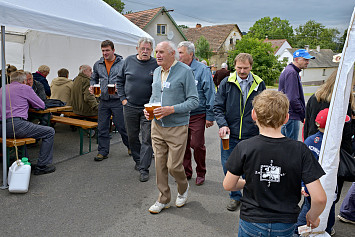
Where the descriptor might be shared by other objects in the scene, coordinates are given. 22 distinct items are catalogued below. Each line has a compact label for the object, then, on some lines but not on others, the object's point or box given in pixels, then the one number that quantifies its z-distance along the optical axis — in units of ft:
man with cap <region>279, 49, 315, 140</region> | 15.65
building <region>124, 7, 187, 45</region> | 88.02
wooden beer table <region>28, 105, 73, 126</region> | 18.51
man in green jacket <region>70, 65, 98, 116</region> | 22.24
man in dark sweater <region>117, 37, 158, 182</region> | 14.51
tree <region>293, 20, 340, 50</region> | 279.28
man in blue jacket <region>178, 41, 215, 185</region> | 13.78
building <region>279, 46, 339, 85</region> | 187.83
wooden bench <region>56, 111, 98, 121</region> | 23.18
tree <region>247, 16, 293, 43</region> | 269.23
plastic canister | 12.89
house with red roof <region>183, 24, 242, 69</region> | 146.51
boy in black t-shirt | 5.73
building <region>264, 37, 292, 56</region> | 197.06
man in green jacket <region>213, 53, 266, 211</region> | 11.16
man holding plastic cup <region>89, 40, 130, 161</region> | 17.40
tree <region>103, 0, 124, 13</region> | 132.32
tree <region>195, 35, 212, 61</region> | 121.08
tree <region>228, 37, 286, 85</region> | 115.03
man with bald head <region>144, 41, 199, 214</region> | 11.10
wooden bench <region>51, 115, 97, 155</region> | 18.84
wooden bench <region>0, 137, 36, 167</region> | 14.15
